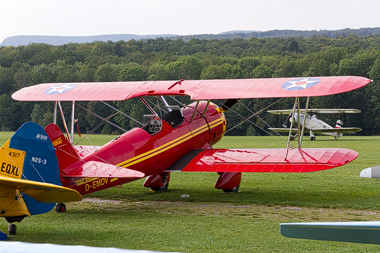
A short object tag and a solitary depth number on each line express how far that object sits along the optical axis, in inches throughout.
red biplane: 588.7
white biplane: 2633.4
